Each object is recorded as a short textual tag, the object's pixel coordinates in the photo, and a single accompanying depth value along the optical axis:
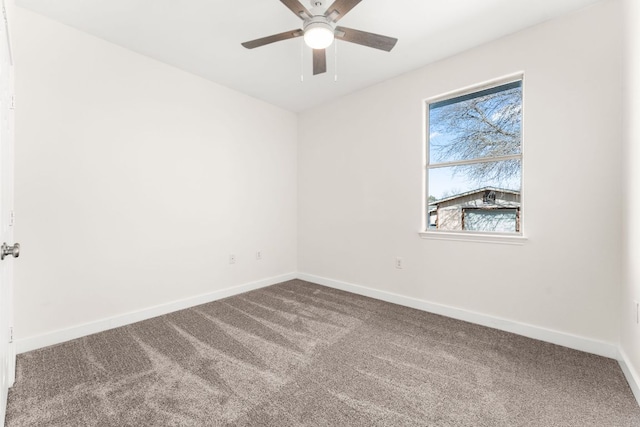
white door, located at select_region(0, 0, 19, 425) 1.34
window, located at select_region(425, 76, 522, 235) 2.58
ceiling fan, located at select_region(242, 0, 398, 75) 1.80
